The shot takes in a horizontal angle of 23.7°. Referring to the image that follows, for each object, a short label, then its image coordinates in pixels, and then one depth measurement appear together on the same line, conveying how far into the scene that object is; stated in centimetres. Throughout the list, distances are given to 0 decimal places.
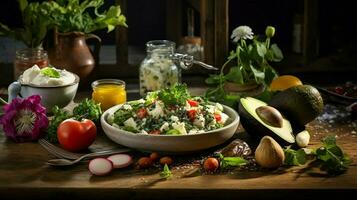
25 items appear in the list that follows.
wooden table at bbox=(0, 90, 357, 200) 136
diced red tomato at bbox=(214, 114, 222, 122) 154
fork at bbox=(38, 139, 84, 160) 148
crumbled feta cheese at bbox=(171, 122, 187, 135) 147
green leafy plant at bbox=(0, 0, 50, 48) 189
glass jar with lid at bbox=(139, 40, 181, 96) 178
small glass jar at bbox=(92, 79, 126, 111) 171
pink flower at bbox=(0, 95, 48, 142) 154
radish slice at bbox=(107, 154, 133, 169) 143
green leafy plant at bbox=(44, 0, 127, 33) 188
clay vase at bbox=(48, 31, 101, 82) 189
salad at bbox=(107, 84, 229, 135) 149
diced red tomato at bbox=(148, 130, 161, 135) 148
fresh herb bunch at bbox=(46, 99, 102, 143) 155
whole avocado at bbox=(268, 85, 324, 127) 160
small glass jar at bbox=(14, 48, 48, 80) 179
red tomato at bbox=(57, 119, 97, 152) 149
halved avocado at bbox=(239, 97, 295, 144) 152
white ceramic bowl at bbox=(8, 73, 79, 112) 163
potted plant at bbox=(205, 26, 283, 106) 175
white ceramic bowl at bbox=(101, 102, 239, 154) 145
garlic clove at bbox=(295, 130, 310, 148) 154
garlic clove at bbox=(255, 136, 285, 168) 143
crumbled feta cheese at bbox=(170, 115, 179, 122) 149
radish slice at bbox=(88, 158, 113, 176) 140
